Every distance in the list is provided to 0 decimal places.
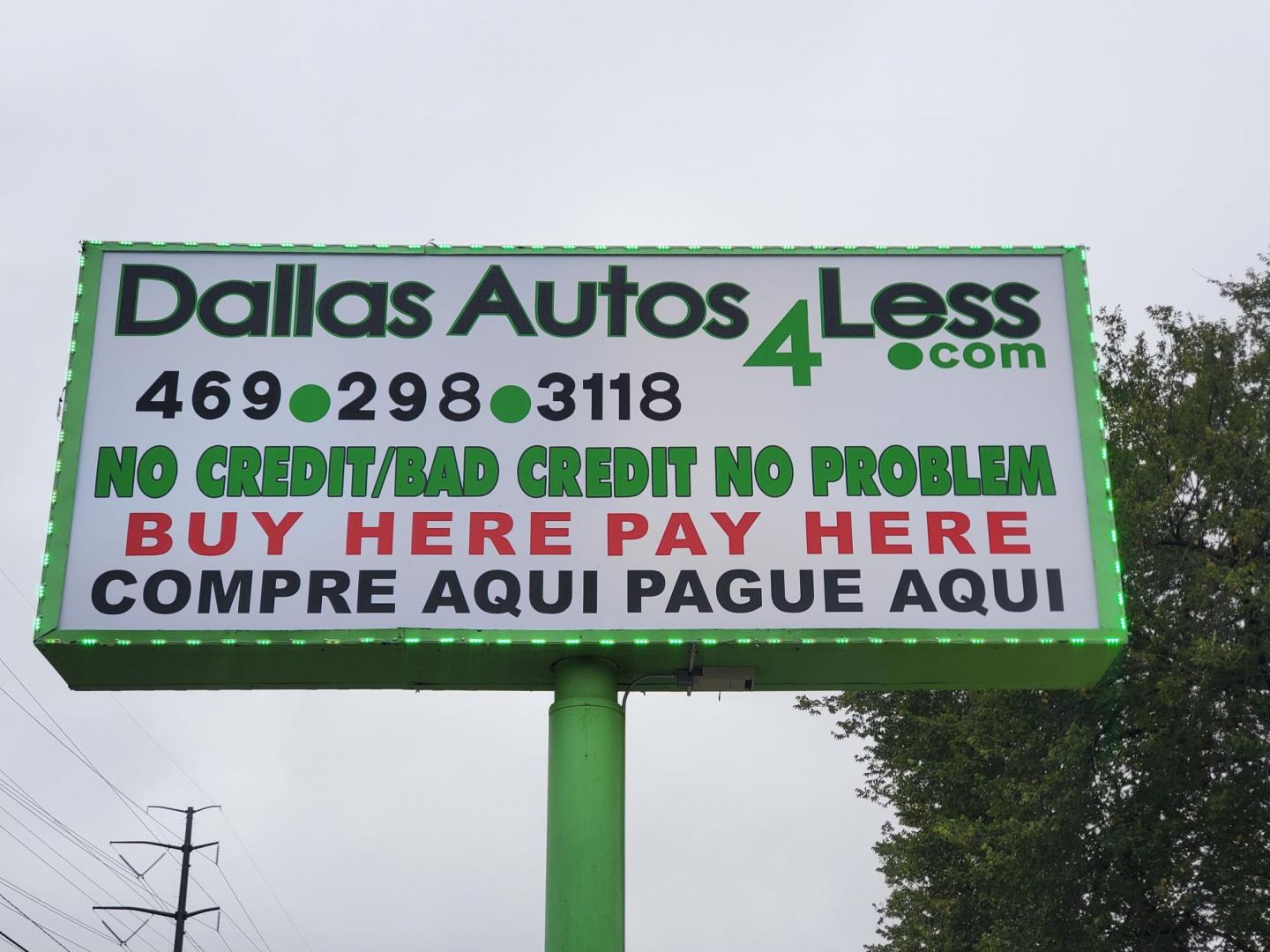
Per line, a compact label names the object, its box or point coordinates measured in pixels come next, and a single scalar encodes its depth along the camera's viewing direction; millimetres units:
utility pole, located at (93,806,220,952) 41000
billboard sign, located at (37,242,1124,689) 10281
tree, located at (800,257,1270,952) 19281
